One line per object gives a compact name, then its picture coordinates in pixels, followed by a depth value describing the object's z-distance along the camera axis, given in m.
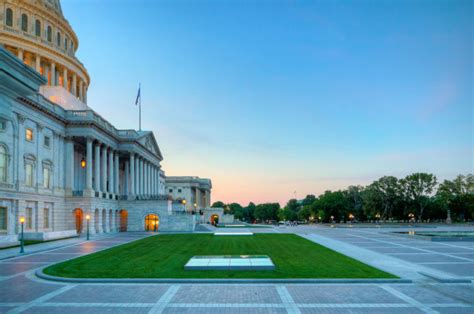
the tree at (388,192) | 115.62
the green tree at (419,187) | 111.69
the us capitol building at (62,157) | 45.88
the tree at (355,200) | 134.85
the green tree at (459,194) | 113.36
